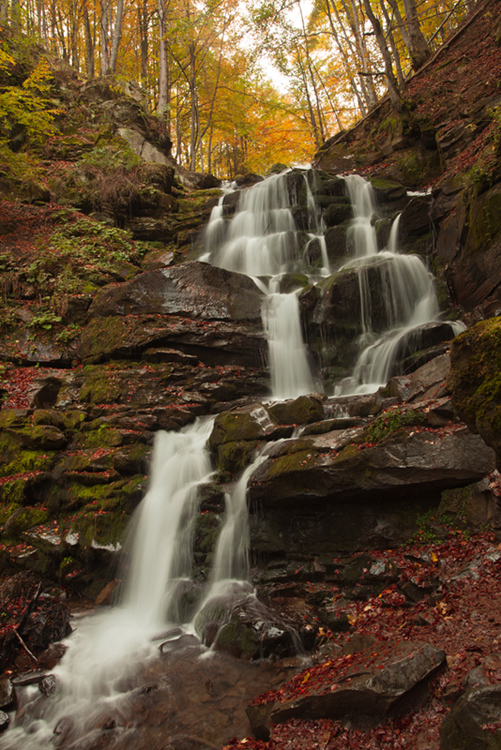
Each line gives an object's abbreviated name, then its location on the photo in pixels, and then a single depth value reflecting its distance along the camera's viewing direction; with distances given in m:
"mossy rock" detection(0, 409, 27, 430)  8.01
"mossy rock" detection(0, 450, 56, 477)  7.60
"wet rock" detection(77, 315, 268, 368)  9.98
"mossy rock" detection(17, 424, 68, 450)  7.87
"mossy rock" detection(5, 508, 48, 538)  6.87
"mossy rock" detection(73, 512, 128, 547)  6.62
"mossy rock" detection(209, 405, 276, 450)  7.24
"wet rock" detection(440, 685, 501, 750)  2.28
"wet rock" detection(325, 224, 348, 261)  12.72
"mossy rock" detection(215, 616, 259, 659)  4.67
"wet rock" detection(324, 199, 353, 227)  13.73
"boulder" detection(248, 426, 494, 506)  4.86
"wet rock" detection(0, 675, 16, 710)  4.46
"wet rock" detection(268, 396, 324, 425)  7.40
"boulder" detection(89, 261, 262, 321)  10.55
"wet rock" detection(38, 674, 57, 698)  4.67
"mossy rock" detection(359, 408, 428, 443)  5.40
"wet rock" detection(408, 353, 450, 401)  5.97
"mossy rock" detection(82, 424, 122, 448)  7.88
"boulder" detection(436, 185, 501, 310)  8.05
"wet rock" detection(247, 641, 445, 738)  2.96
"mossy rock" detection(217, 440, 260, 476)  6.93
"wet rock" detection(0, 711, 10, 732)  4.25
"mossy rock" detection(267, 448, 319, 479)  5.64
